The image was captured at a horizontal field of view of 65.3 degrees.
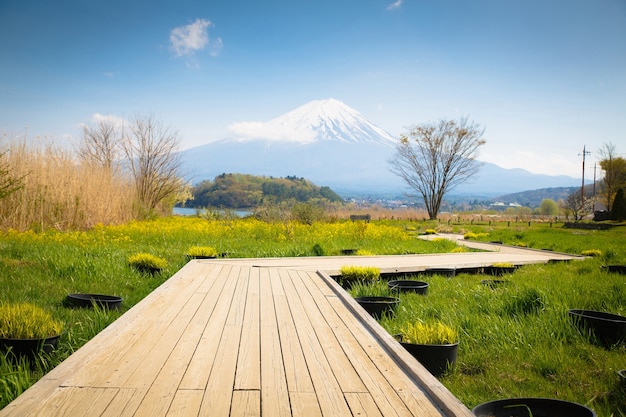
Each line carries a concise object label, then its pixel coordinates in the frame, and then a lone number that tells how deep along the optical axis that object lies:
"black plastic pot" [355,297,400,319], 4.62
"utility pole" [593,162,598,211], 48.79
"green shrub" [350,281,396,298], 5.58
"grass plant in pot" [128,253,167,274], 6.47
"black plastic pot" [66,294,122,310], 4.54
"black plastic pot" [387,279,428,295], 5.59
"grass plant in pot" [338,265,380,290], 6.11
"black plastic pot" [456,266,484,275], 7.68
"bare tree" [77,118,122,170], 18.77
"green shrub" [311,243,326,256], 8.74
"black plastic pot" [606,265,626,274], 7.10
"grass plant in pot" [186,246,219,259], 7.77
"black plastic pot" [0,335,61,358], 3.04
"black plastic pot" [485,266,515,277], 7.55
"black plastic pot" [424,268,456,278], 7.14
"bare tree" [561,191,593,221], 32.41
